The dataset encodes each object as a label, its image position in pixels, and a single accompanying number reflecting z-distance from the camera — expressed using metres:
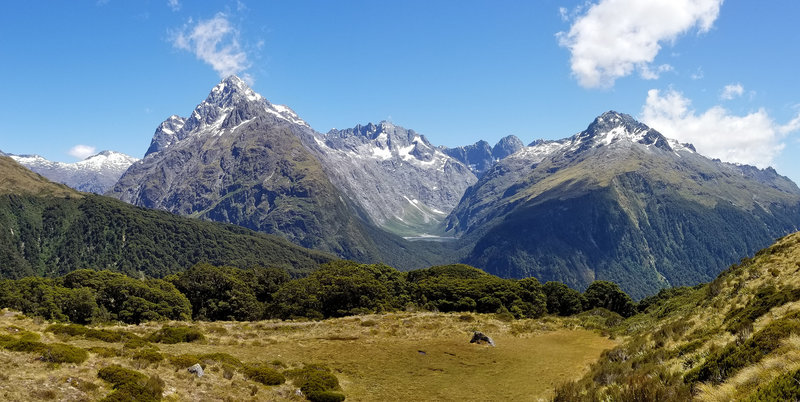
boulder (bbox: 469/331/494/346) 47.44
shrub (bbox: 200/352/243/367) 32.00
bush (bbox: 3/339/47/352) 26.83
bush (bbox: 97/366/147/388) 24.41
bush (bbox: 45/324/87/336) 38.22
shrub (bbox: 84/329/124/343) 38.19
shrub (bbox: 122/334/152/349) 34.57
